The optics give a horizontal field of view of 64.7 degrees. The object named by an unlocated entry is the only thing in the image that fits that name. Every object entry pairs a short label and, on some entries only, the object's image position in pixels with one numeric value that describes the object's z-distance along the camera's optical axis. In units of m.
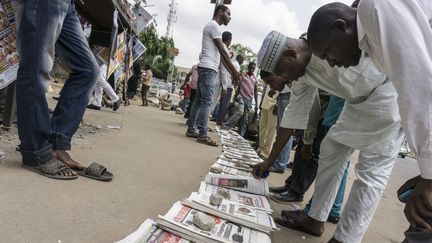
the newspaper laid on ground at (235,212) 1.72
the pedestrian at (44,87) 1.90
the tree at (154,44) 21.64
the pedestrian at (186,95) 9.80
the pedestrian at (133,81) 10.36
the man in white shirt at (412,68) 0.93
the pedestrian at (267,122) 4.70
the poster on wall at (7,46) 2.50
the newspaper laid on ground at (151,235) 1.33
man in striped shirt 6.93
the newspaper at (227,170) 2.75
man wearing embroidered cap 1.70
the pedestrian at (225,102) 7.21
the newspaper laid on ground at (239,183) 2.41
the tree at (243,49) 51.68
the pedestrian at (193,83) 7.67
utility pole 35.19
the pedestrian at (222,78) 5.76
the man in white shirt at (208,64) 4.56
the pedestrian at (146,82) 10.88
